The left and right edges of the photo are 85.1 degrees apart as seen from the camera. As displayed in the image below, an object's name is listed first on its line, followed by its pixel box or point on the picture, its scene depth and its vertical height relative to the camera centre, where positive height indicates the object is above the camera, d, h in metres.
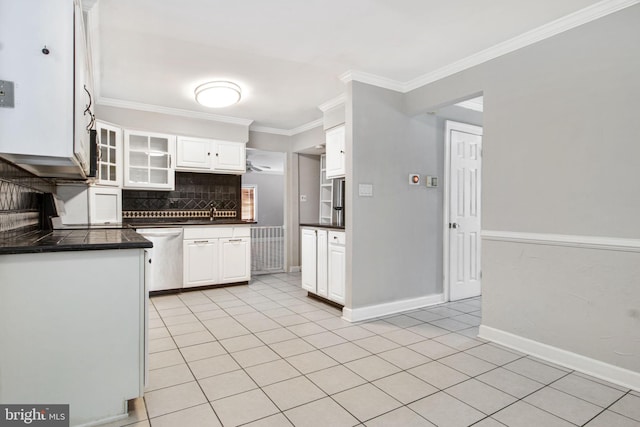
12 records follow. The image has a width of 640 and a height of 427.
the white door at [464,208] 4.03 +0.01
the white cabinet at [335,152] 4.10 +0.68
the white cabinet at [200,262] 4.44 -0.70
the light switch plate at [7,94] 1.47 +0.48
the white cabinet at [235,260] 4.68 -0.70
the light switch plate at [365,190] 3.42 +0.19
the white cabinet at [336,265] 3.61 -0.60
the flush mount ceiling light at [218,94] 3.56 +1.19
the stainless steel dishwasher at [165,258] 4.22 -0.61
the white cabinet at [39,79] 1.48 +0.57
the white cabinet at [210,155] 4.66 +0.74
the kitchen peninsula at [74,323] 1.55 -0.55
